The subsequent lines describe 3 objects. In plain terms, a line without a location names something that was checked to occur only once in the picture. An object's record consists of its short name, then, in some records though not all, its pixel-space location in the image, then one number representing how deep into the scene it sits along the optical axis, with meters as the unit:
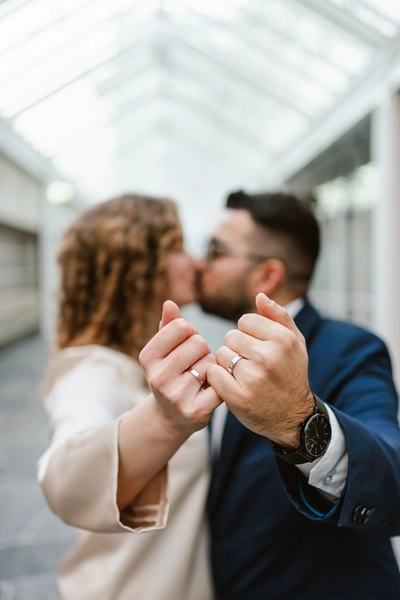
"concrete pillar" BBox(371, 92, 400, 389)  4.39
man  0.78
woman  1.03
